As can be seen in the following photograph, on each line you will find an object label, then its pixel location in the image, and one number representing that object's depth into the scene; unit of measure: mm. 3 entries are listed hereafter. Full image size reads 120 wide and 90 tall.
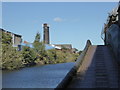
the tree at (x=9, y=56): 40188
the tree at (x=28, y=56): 49569
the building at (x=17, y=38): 64175
